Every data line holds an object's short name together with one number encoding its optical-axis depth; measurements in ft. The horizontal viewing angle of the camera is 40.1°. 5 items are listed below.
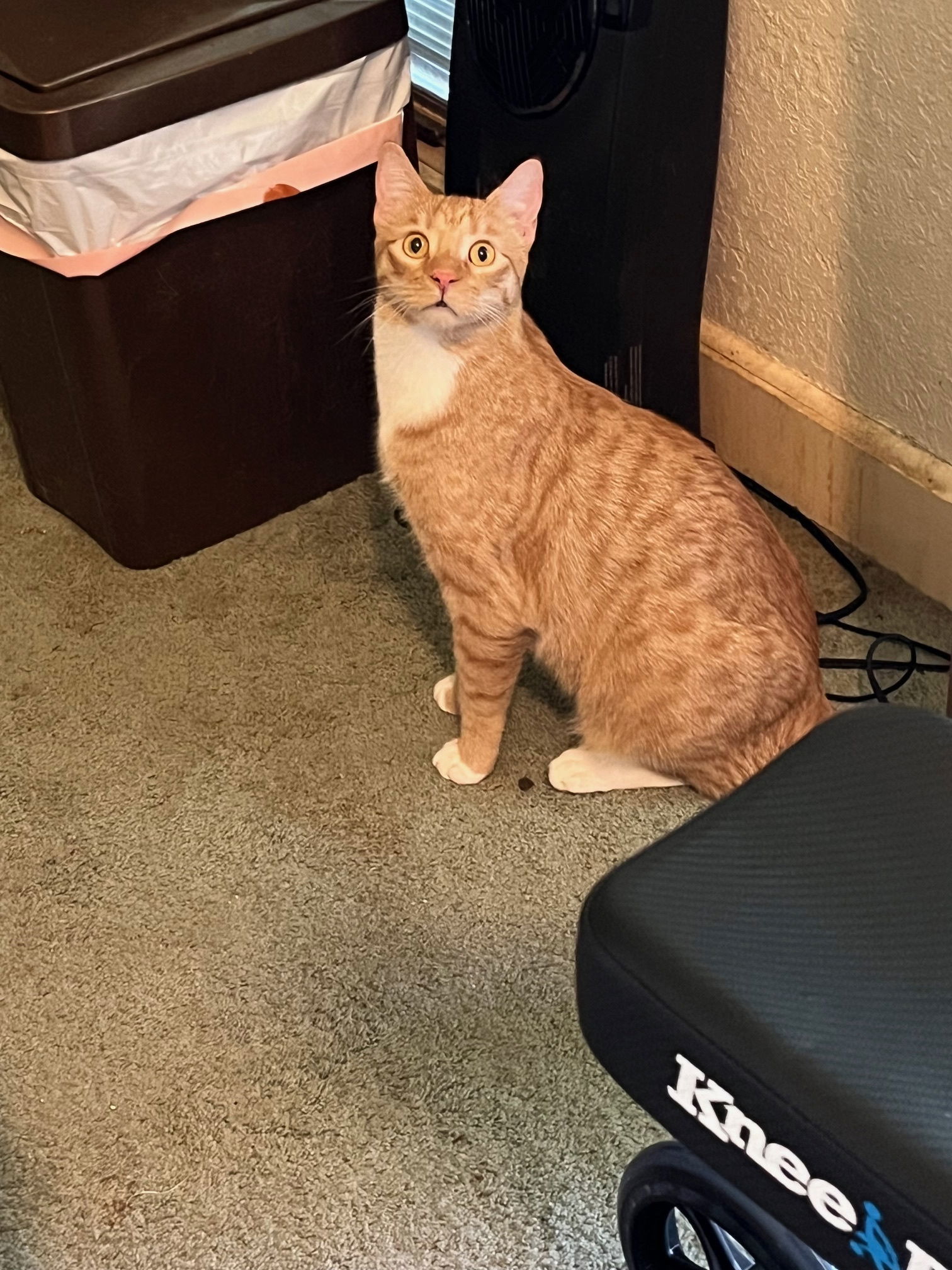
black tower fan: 4.68
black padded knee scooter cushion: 1.80
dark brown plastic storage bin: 4.59
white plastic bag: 4.56
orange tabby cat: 4.23
